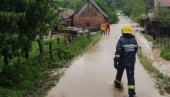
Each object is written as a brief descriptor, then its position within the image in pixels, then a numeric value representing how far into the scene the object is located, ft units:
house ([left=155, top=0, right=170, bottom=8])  104.36
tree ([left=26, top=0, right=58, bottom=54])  26.56
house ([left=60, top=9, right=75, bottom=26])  127.78
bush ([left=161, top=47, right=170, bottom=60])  58.23
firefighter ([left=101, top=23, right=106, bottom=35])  81.58
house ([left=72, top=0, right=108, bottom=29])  123.83
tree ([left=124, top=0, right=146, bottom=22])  164.34
